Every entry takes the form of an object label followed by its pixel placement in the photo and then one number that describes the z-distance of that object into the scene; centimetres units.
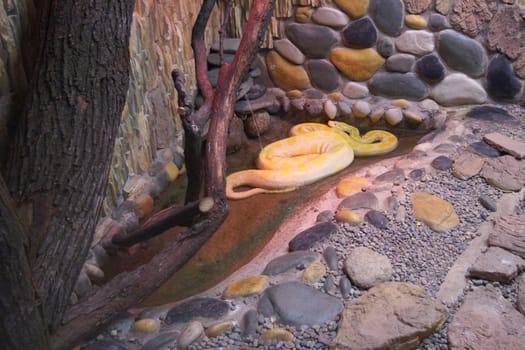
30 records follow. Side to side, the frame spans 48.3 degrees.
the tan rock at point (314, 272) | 193
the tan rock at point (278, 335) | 168
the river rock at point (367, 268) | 188
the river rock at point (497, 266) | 185
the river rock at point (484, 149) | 267
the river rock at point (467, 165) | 252
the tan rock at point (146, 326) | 177
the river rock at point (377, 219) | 221
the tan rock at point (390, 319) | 160
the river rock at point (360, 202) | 237
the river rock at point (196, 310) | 180
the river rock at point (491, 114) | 305
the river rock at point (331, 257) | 198
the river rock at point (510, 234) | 199
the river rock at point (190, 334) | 169
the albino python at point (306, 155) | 288
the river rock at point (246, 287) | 189
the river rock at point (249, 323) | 173
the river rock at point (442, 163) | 261
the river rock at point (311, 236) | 215
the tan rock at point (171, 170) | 285
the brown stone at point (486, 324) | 160
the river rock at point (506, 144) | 262
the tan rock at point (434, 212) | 219
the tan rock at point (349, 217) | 225
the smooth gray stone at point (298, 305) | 175
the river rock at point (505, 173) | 242
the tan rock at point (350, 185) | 257
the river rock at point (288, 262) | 200
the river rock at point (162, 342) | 169
